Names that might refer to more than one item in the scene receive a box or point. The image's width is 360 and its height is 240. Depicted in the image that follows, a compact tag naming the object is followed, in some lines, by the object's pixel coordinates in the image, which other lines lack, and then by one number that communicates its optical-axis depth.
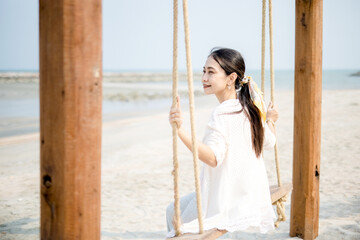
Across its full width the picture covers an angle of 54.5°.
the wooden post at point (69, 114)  1.23
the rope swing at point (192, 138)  1.68
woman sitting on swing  1.92
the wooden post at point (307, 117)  2.76
